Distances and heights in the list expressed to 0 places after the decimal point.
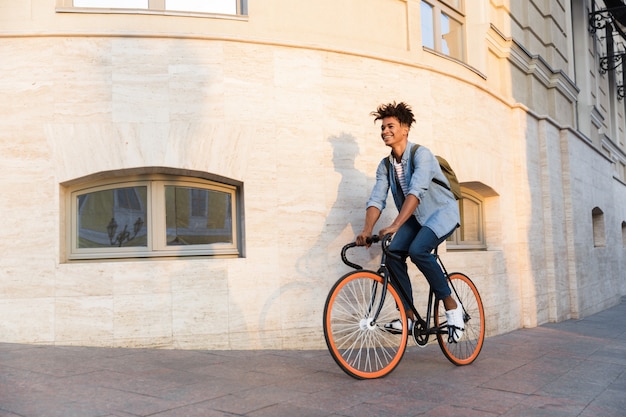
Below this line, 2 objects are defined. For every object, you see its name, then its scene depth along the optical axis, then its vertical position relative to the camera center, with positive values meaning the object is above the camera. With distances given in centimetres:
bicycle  458 -61
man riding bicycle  501 +29
